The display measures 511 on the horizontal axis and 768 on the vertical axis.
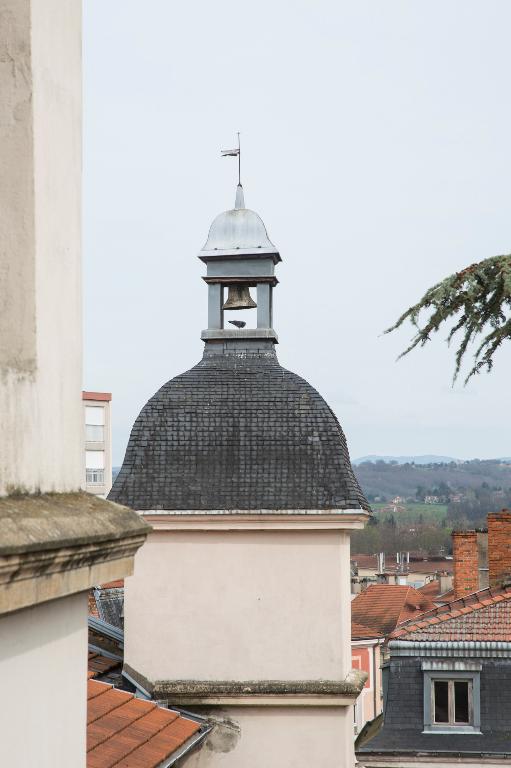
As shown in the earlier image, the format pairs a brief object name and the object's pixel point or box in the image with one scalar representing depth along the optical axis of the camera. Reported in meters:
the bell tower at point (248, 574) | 30.95
